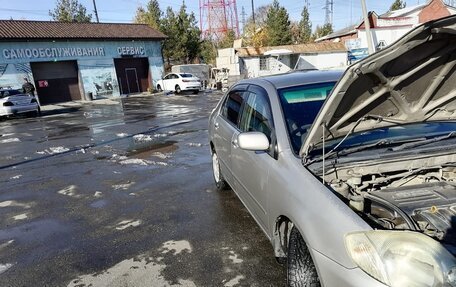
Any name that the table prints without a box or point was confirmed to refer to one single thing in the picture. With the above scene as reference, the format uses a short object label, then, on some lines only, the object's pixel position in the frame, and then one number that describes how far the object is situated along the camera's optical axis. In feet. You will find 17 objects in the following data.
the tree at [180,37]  131.44
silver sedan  6.12
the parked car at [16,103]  60.39
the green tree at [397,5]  206.05
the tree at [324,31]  212.02
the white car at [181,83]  92.79
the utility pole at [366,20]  64.28
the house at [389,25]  135.12
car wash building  84.53
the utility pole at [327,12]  227.94
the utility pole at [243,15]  234.33
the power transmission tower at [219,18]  163.63
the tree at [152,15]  137.18
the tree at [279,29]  156.15
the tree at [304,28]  191.31
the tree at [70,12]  151.43
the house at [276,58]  117.08
